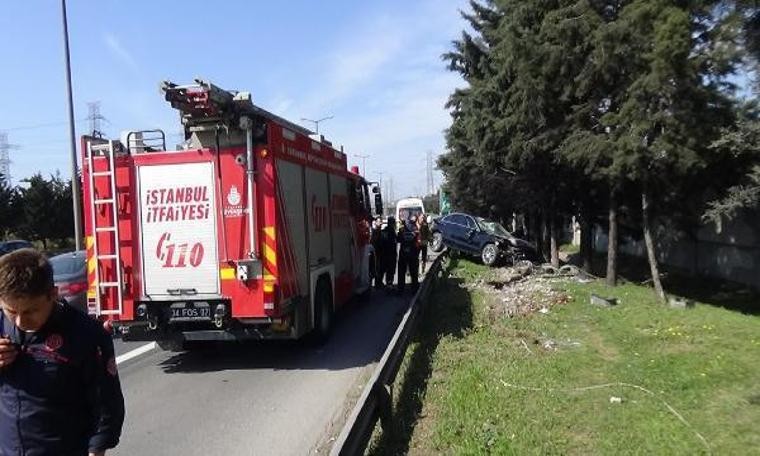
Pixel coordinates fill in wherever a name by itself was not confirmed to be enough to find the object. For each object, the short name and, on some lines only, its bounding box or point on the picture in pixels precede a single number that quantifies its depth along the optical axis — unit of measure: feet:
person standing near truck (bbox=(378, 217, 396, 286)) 57.62
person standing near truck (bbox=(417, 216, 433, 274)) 61.46
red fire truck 29.48
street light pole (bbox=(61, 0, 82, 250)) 83.15
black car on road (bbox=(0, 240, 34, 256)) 80.48
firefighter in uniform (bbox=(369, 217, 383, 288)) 57.52
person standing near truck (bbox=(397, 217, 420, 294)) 54.75
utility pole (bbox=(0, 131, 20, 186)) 264.72
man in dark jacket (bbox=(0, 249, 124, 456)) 9.70
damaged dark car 85.40
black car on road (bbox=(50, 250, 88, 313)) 41.70
